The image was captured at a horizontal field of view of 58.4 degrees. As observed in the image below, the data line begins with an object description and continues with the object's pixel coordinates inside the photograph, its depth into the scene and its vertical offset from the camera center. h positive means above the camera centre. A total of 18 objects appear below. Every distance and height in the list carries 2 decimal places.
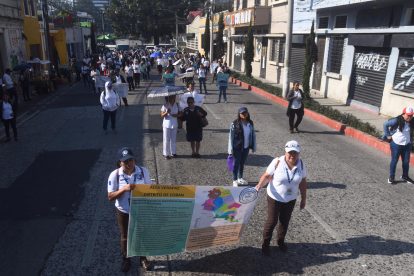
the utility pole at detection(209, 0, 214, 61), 38.33 -0.77
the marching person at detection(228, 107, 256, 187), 7.44 -1.96
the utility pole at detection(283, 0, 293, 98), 18.03 -0.54
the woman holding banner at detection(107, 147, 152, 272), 4.59 -1.80
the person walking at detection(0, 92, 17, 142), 11.29 -2.43
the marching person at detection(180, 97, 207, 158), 9.42 -2.14
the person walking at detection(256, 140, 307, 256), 5.01 -1.97
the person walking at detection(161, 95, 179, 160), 9.45 -2.17
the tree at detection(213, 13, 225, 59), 37.44 -0.35
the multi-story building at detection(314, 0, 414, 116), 13.63 -0.57
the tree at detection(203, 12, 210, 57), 43.38 -0.32
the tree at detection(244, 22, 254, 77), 27.96 -1.26
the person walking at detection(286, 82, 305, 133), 12.09 -2.16
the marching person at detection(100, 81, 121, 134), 12.06 -2.16
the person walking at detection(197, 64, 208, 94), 20.67 -2.19
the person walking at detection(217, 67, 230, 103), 17.47 -2.08
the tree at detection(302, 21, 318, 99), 18.03 -1.09
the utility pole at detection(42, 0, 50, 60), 24.80 +0.50
